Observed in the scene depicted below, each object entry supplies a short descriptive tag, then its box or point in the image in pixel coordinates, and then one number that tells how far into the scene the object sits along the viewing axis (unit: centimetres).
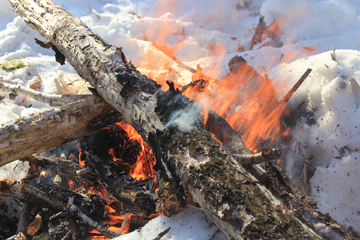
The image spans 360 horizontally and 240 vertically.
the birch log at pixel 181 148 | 123
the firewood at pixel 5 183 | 247
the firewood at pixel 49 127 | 203
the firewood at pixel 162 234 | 153
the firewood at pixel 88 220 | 199
